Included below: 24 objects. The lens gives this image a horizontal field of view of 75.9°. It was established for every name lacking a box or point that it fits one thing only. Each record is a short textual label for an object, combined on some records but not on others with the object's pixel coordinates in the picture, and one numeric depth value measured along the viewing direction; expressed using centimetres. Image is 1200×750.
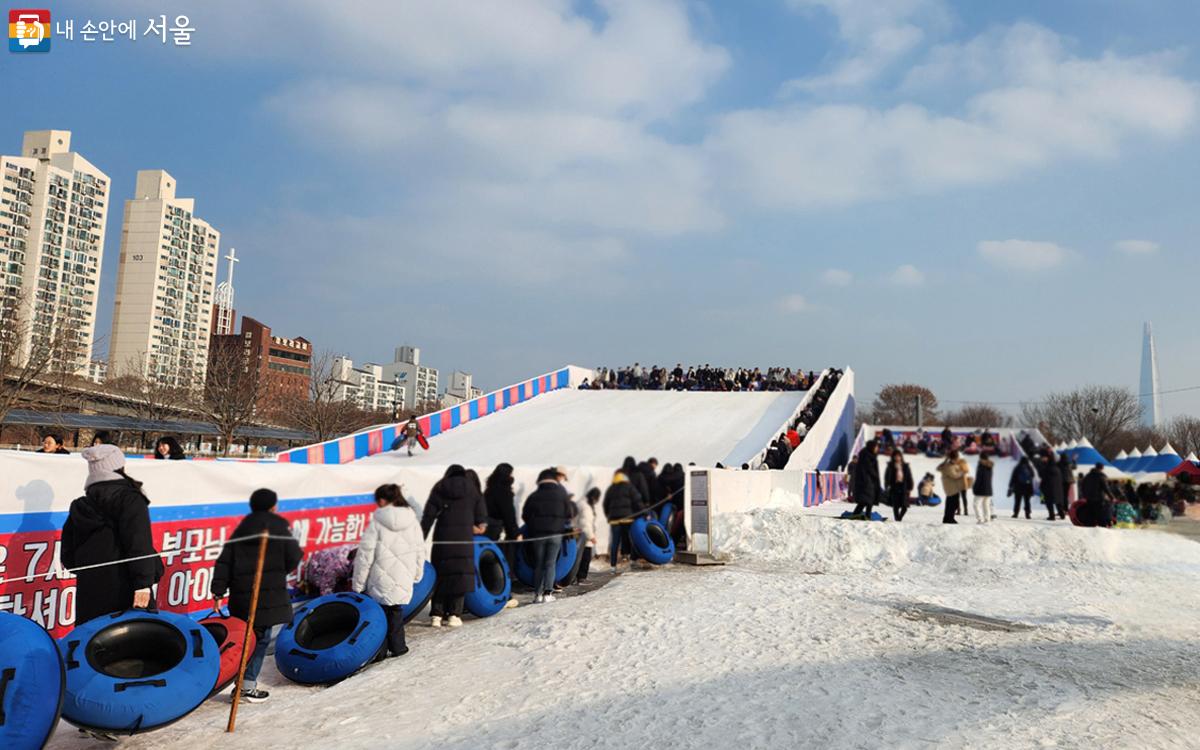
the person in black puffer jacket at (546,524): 928
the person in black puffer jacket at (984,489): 1630
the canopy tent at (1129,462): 2968
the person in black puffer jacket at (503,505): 1003
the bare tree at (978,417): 8181
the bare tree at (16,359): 2197
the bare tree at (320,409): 4075
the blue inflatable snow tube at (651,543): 1186
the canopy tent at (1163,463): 2684
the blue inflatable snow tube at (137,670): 443
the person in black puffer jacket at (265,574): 561
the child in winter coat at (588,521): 1072
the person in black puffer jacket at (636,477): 1291
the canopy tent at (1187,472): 2390
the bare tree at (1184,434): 6619
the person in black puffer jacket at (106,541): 511
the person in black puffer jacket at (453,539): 799
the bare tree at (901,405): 8388
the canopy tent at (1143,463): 2816
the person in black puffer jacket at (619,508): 1221
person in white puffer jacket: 667
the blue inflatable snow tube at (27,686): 381
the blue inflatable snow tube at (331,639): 618
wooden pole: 536
